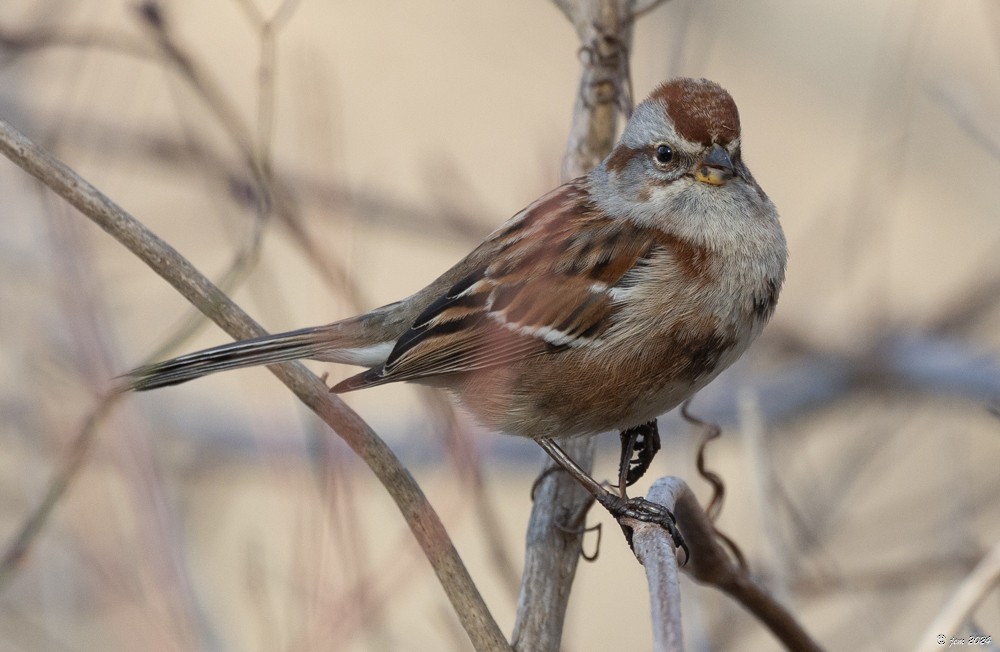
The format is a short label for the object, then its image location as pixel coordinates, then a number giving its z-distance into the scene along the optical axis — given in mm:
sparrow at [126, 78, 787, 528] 5703
